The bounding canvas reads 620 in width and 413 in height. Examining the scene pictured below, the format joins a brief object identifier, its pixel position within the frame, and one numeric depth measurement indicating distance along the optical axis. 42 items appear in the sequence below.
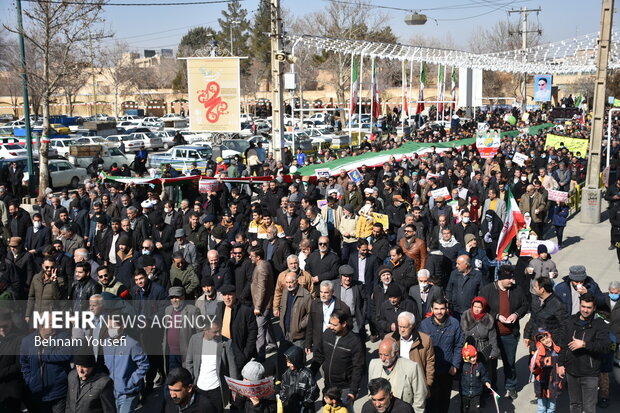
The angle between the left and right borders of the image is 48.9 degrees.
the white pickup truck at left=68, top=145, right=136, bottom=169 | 29.77
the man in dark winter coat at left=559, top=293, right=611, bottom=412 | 6.57
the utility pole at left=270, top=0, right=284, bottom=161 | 20.17
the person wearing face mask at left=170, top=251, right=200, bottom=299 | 8.78
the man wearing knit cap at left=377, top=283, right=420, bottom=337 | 7.36
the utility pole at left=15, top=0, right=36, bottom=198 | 21.16
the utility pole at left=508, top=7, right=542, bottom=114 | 45.62
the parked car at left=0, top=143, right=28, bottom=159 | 30.72
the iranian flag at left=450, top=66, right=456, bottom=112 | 36.17
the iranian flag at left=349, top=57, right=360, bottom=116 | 26.74
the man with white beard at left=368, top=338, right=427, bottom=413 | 5.77
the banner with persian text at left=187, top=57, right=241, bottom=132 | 20.89
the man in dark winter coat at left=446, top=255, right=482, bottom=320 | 8.24
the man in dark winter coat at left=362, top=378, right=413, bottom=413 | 5.04
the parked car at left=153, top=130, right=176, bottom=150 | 42.69
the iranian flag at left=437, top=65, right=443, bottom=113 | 33.84
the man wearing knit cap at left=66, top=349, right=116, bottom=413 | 5.58
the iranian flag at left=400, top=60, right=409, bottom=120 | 30.96
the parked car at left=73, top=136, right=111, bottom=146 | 37.56
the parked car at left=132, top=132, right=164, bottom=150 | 40.78
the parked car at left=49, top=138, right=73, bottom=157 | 35.78
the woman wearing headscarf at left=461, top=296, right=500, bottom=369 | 6.98
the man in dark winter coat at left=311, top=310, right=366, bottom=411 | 6.45
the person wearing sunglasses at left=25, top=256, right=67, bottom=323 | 8.57
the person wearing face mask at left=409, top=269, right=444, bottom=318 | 7.74
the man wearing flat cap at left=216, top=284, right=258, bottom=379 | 7.21
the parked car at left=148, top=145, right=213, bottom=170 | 28.41
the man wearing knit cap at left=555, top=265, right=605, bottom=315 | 7.65
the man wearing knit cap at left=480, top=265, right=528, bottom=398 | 7.59
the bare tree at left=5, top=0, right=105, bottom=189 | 22.23
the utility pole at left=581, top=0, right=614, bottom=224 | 17.34
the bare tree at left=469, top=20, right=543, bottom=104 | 74.75
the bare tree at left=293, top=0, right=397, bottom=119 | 56.44
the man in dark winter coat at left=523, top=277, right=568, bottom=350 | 6.92
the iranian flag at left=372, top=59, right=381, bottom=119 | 28.08
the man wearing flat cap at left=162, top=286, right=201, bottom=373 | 7.39
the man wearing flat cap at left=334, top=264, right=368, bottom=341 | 8.01
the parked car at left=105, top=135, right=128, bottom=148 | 40.41
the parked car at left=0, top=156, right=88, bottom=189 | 25.33
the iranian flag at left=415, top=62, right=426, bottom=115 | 31.43
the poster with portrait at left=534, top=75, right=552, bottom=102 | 50.71
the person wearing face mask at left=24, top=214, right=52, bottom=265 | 11.79
